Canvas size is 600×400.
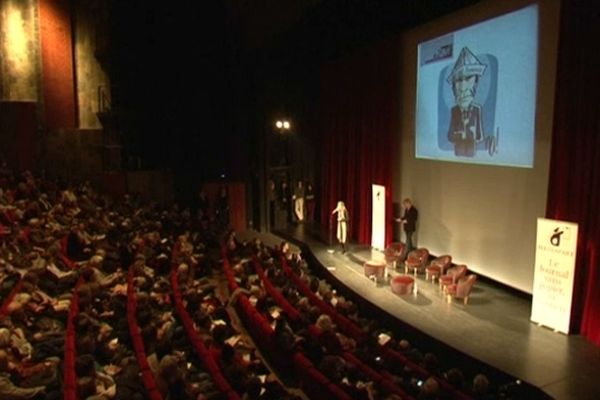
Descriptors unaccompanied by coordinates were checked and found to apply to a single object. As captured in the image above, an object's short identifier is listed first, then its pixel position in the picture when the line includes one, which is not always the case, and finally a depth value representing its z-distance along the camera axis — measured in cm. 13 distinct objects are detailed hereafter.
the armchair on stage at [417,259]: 838
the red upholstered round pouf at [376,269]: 831
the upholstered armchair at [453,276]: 740
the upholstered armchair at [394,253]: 885
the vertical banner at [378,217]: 1015
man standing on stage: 920
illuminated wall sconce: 1236
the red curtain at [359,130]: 1010
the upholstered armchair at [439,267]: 802
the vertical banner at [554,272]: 595
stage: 517
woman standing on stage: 997
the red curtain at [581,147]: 593
